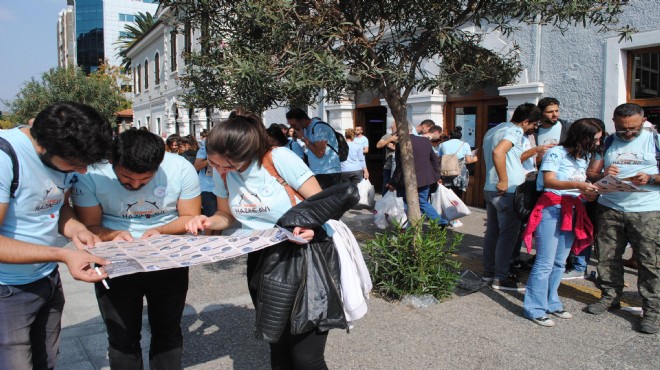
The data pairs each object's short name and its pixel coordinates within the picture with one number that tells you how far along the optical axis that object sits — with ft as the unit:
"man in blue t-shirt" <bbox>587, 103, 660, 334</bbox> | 12.66
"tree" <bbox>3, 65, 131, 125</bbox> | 120.47
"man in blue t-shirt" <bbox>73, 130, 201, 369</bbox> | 8.07
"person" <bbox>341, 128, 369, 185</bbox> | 30.66
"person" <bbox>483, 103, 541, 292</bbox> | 15.48
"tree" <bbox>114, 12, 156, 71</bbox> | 145.45
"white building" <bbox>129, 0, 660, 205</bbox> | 23.67
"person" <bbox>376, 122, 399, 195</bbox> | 27.55
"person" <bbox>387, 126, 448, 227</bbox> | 23.18
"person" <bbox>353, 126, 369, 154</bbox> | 33.82
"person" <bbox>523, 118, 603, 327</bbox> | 13.10
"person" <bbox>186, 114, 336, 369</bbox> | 7.73
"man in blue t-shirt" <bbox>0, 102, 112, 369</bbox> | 6.65
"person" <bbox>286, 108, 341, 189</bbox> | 20.27
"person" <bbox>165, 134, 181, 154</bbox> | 26.94
